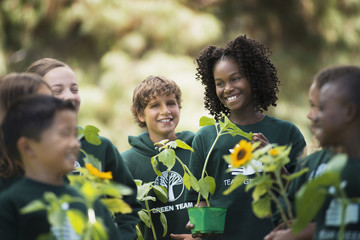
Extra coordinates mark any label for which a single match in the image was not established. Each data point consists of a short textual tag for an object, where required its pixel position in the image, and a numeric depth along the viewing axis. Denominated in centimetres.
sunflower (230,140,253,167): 472
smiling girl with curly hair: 623
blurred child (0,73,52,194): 489
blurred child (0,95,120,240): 421
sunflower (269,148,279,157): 464
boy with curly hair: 725
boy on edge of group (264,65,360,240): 464
